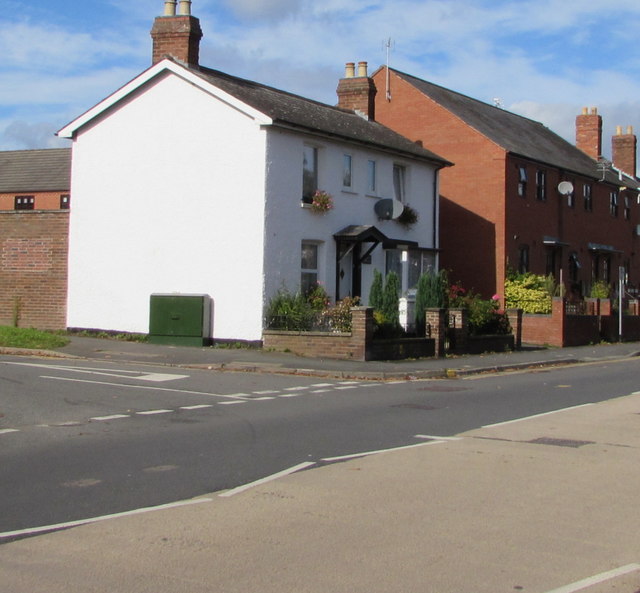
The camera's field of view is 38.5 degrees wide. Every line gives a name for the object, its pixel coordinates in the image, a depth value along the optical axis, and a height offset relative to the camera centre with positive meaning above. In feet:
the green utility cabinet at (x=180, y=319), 75.51 +0.37
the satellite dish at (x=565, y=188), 122.21 +18.90
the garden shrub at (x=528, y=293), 107.86 +4.27
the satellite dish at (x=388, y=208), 88.43 +11.48
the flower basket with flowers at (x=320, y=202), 79.71 +10.82
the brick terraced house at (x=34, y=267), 84.02 +5.03
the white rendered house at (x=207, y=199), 75.51 +10.88
